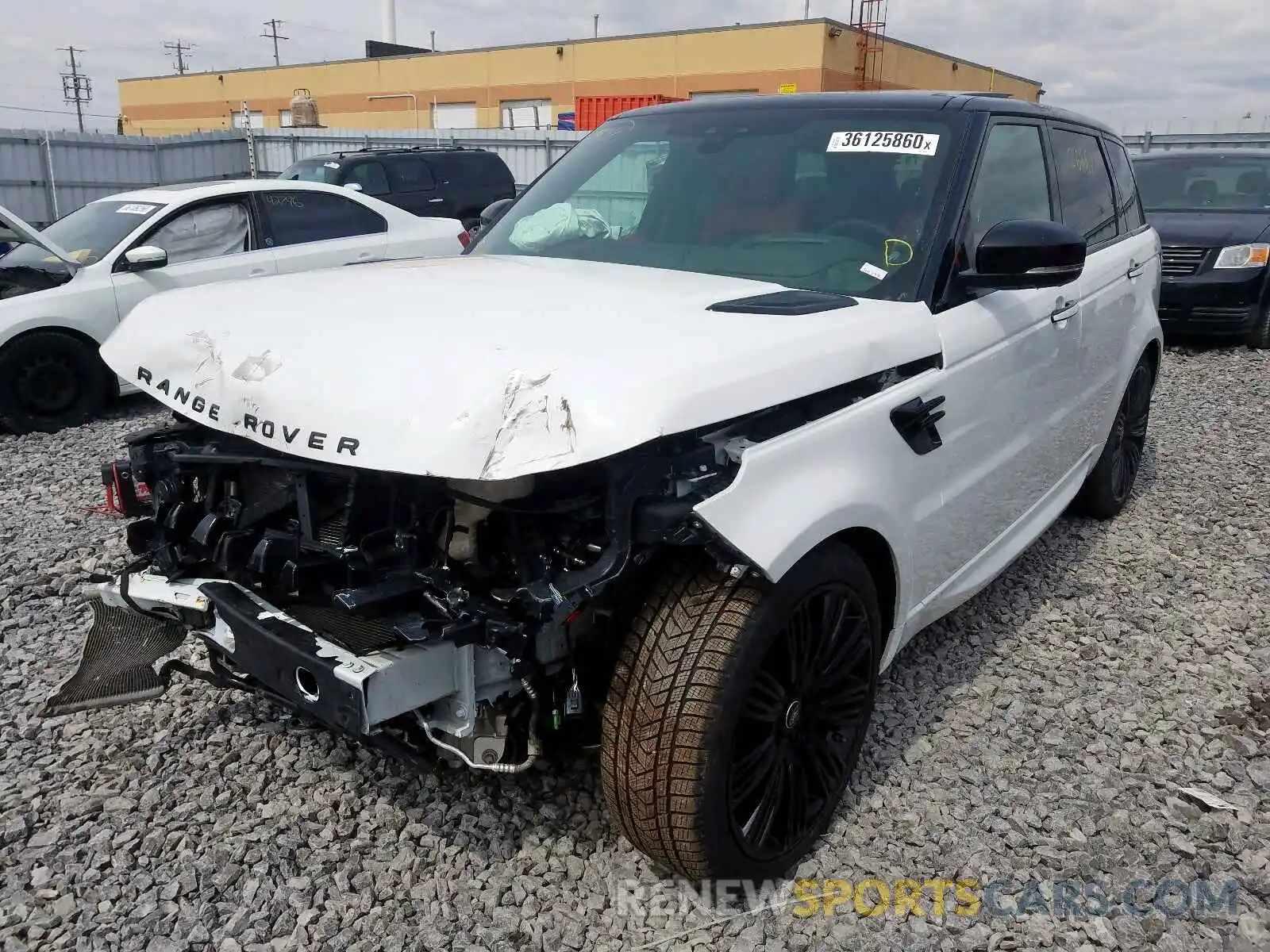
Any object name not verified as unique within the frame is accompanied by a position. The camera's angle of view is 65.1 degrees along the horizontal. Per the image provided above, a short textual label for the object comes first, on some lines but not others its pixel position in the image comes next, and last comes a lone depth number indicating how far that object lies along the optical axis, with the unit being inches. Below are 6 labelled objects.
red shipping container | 1348.4
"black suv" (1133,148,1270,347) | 366.0
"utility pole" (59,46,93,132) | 2608.3
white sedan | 256.7
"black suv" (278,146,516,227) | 511.8
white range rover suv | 80.1
